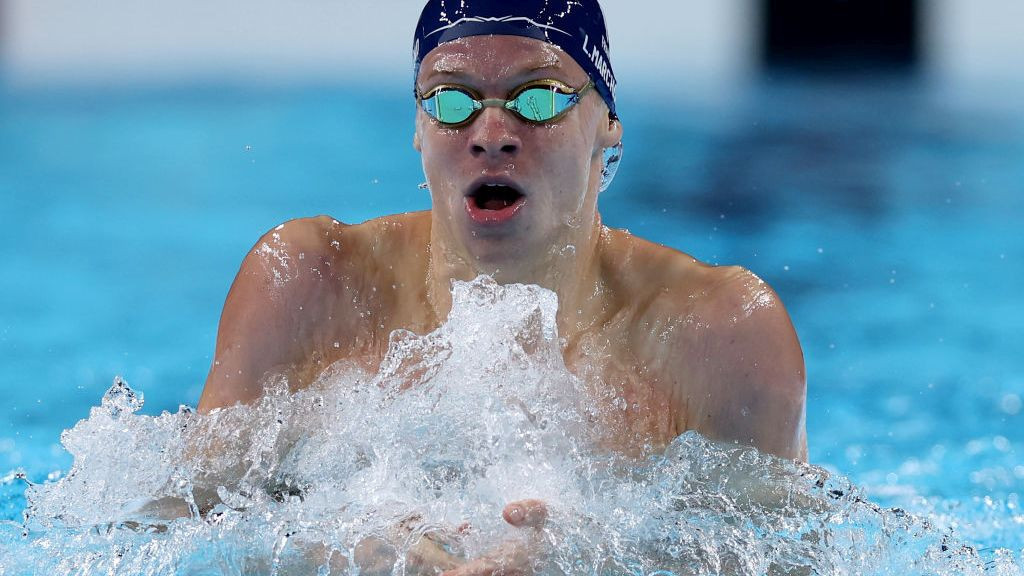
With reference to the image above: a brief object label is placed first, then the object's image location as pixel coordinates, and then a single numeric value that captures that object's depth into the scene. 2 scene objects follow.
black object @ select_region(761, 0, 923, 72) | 23.68
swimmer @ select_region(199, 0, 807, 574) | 9.72
